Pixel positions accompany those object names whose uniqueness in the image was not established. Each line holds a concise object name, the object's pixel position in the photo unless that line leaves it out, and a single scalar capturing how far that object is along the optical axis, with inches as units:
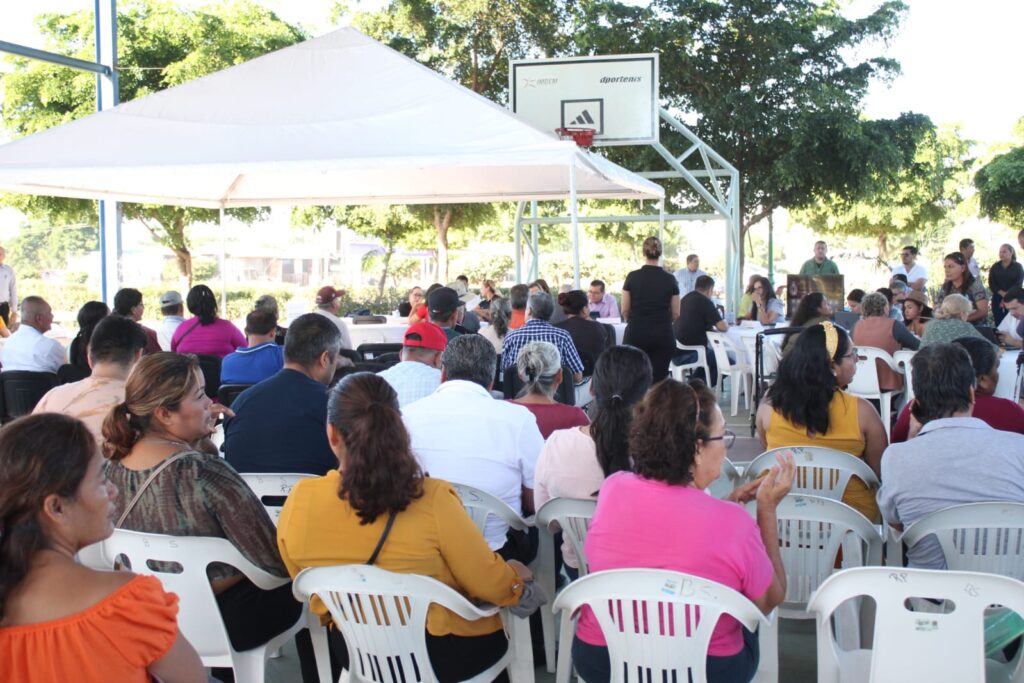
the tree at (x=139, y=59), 730.8
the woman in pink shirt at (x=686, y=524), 90.1
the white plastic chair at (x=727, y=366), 357.7
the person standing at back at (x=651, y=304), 310.7
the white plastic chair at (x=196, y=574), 100.0
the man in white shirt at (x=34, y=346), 250.4
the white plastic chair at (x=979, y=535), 105.4
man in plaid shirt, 243.0
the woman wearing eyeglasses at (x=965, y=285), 347.6
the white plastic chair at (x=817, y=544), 114.9
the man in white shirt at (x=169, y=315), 296.0
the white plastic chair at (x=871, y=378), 265.3
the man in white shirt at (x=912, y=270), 432.1
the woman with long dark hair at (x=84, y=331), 238.1
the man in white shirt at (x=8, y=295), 408.2
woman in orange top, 64.1
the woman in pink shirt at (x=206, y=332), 264.7
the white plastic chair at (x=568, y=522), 117.8
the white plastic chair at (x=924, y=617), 83.5
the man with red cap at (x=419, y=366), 180.2
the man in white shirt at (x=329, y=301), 297.0
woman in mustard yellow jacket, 95.3
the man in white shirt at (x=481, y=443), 132.4
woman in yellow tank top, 145.4
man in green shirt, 445.1
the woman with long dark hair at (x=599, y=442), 125.0
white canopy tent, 231.3
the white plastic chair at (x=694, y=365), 366.6
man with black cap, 244.5
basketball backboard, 515.2
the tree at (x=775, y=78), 687.7
